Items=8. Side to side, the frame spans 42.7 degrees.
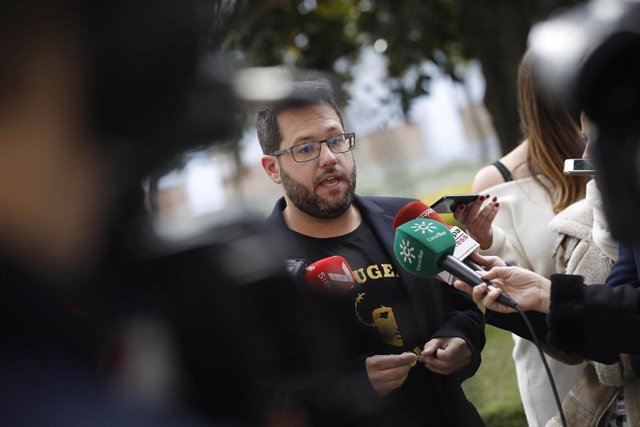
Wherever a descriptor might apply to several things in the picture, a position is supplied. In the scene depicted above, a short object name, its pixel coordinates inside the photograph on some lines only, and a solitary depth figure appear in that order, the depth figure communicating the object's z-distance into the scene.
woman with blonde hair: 2.90
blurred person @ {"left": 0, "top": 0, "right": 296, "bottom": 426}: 0.88
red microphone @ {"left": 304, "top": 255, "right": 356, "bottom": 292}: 1.92
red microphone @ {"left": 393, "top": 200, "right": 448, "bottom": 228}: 2.30
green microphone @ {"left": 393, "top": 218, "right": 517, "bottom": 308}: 1.99
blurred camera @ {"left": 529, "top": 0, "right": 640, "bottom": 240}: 1.30
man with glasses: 2.25
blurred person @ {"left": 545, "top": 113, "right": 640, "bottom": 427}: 2.34
